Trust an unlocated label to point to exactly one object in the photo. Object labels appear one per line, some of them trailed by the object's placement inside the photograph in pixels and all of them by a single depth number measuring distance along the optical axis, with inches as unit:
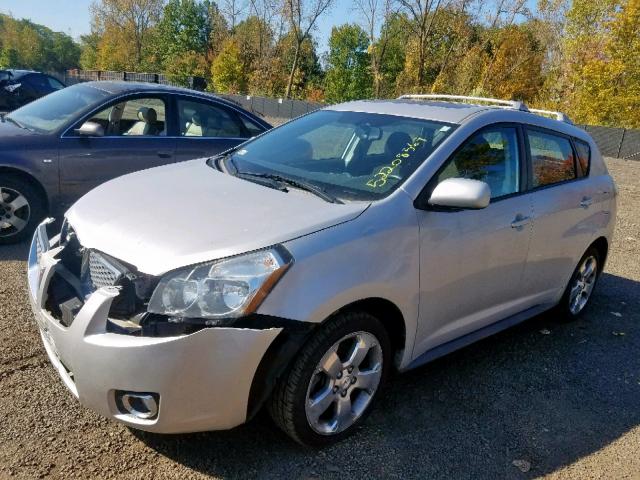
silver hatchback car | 93.9
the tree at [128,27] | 2679.6
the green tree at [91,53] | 3361.5
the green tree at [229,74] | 1844.2
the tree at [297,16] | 1787.6
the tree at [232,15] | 2162.9
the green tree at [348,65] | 2070.6
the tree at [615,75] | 1192.2
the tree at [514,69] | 1601.9
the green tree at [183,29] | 2933.1
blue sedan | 216.2
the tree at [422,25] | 1480.1
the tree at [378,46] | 1707.7
